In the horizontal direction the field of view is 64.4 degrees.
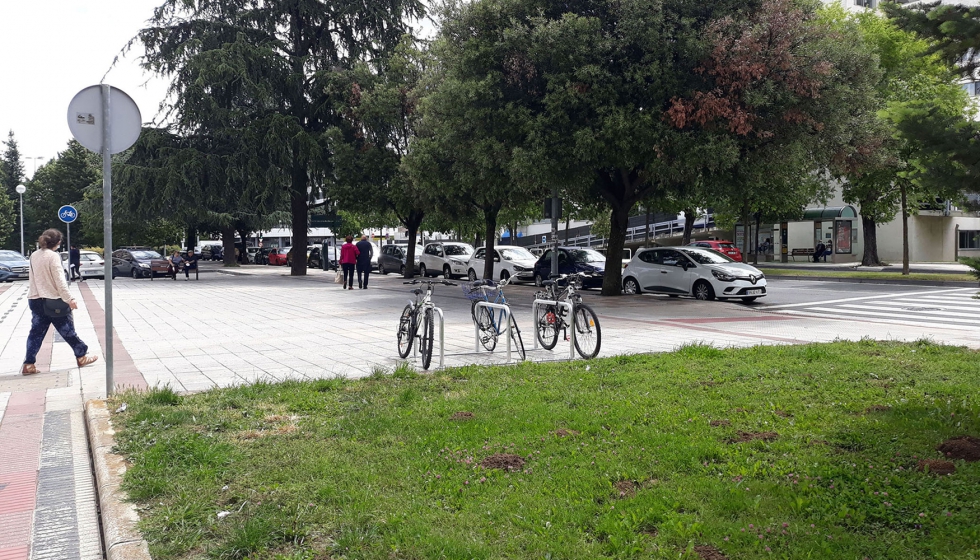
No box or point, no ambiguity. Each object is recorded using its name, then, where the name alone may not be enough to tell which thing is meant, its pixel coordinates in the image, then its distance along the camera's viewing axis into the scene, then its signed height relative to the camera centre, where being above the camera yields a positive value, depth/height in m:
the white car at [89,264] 36.39 -0.10
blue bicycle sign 31.50 +1.98
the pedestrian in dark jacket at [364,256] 26.02 +0.10
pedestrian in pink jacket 25.80 +0.04
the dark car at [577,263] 24.52 -0.22
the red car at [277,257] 58.97 +0.22
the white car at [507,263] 28.42 -0.21
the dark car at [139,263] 35.66 -0.07
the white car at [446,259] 33.62 -0.04
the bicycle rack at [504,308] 9.16 -0.61
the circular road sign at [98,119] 7.02 +1.32
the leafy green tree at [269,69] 31.86 +7.95
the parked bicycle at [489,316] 9.95 -0.76
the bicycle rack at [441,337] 8.66 -0.89
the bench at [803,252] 50.72 +0.12
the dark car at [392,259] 39.88 -0.02
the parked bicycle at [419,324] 8.75 -0.78
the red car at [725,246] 45.75 +0.53
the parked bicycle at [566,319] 9.24 -0.77
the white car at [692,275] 19.50 -0.52
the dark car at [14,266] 35.34 -0.14
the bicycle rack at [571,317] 9.13 -0.71
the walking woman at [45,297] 9.05 -0.41
